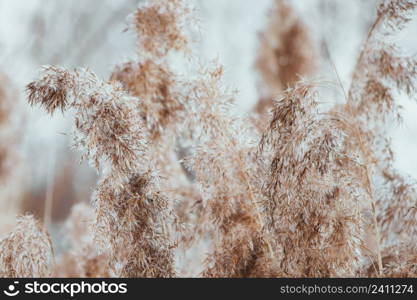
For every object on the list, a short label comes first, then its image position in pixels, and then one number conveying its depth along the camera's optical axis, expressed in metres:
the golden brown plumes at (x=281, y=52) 9.86
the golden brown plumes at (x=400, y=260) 4.62
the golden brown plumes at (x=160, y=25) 5.86
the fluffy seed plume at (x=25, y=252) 4.92
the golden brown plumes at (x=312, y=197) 4.24
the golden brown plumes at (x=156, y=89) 5.86
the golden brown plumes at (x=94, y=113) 4.48
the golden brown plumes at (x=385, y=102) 4.72
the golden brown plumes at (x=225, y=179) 4.92
